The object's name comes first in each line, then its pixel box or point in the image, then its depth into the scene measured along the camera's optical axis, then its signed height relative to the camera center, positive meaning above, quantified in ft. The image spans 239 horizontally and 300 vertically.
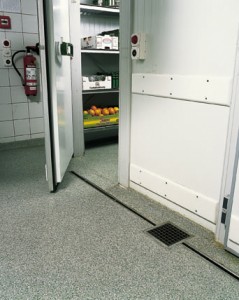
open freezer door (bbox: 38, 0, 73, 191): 6.61 -0.26
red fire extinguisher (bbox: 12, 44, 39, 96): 10.80 -0.03
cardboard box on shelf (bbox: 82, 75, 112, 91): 10.94 -0.42
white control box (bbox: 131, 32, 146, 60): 6.51 +0.59
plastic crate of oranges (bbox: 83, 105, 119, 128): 11.52 -1.81
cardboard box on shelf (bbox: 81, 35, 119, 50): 10.98 +1.10
